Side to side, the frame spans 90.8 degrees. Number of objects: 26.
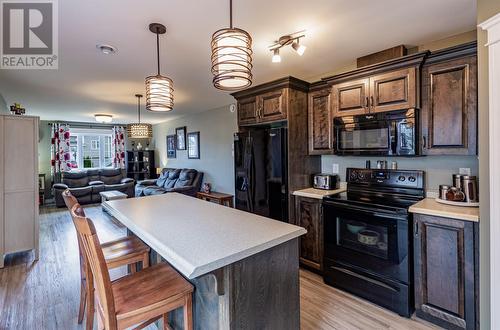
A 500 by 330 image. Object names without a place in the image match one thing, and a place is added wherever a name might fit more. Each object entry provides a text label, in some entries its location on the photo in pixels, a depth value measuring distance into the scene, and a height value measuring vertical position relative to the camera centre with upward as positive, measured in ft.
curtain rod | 24.87 +4.46
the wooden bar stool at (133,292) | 3.67 -2.17
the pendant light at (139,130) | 16.98 +2.48
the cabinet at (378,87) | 7.45 +2.55
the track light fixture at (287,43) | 7.35 +3.88
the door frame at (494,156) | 4.96 +0.13
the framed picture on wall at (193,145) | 21.11 +1.78
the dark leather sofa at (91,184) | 21.65 -1.68
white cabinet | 10.03 -0.72
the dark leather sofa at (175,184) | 19.49 -1.57
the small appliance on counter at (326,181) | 10.09 -0.73
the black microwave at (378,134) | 7.65 +1.01
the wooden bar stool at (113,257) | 5.54 -2.12
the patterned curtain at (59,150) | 24.02 +1.63
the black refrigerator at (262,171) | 9.89 -0.28
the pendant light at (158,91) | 6.74 +2.08
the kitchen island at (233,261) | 3.80 -1.62
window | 25.94 +1.94
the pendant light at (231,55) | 4.68 +2.13
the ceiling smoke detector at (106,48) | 8.08 +3.93
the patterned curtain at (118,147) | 27.32 +2.12
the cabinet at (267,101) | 9.71 +2.74
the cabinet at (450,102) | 6.53 +1.70
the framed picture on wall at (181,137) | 23.08 +2.73
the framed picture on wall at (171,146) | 24.96 +1.95
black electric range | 6.87 -2.29
